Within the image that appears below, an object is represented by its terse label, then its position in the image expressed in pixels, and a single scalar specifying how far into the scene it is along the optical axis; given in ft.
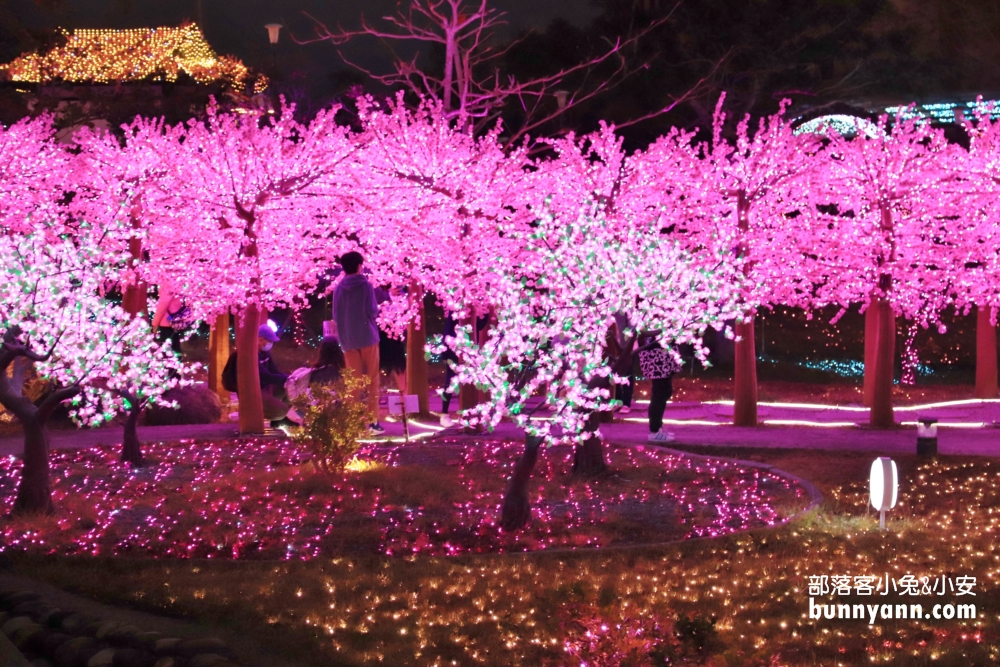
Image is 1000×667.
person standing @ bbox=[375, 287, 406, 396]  54.49
